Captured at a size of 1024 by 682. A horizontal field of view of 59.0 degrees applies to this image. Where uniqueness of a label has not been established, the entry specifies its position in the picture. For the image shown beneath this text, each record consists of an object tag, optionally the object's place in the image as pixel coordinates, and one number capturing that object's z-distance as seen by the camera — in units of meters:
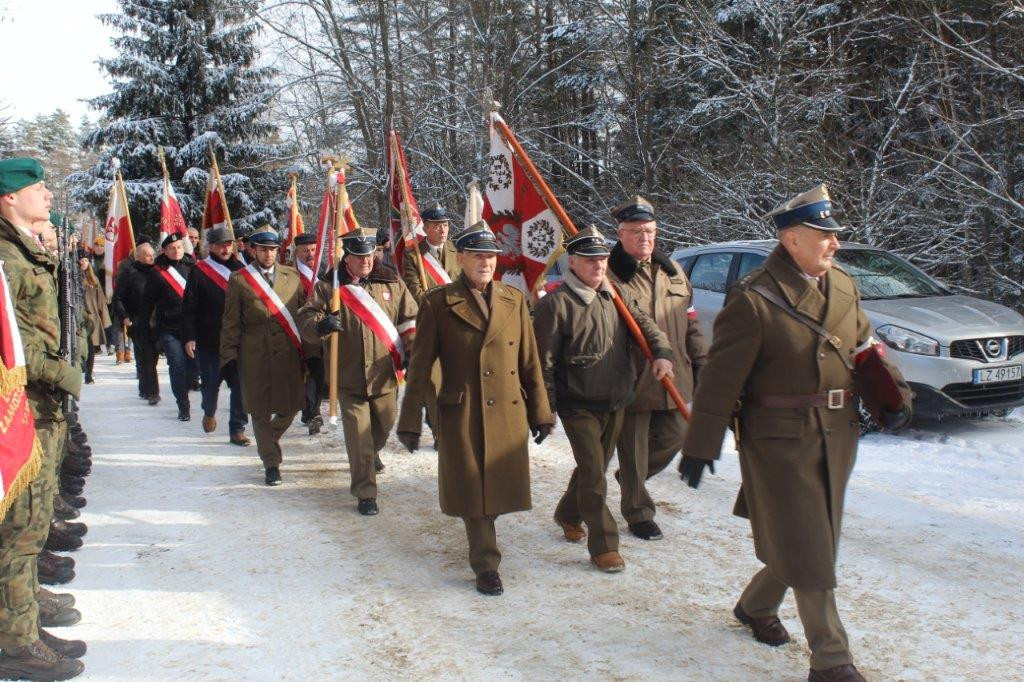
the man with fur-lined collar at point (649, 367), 5.67
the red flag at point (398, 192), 8.20
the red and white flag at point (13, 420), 3.56
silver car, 7.93
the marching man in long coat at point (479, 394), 5.07
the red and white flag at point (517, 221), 6.58
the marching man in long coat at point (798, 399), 3.68
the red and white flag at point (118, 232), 13.46
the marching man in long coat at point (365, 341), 6.74
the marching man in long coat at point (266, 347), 7.69
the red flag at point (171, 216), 12.84
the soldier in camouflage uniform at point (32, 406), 3.89
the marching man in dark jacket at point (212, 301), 9.18
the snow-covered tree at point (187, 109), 26.25
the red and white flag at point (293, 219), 10.61
